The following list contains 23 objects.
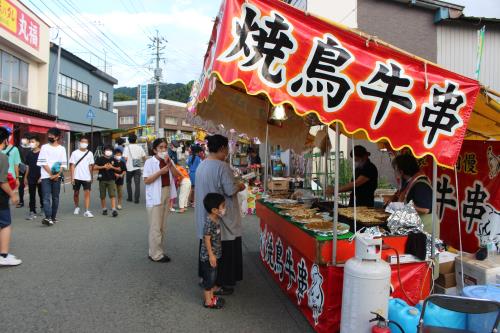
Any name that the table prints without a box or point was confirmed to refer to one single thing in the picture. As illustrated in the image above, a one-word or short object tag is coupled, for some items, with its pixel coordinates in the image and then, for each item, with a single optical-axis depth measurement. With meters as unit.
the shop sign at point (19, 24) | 16.78
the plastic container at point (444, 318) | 3.21
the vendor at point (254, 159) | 18.03
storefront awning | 15.96
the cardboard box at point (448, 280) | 4.30
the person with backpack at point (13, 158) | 8.80
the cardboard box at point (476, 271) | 3.90
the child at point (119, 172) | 10.36
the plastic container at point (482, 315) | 2.99
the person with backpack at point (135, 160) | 11.88
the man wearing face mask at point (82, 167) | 9.35
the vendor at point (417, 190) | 4.41
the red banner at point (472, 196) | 5.41
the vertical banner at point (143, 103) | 39.88
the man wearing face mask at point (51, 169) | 8.13
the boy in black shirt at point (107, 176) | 9.86
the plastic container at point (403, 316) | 3.26
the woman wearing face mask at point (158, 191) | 5.97
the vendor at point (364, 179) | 6.06
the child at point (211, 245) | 4.19
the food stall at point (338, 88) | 3.26
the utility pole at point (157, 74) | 36.66
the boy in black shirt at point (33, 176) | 9.33
